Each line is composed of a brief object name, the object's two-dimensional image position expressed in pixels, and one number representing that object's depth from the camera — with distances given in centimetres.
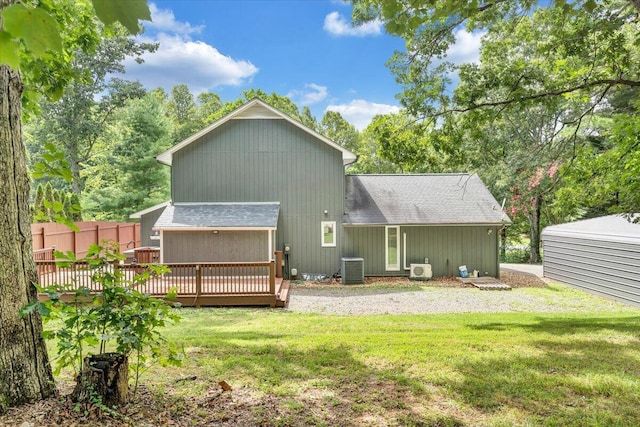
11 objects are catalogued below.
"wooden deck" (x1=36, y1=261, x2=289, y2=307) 899
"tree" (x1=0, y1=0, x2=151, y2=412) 243
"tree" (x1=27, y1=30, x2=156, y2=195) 2638
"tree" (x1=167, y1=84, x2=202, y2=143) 3878
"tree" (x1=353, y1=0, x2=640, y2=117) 657
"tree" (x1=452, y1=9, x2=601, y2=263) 753
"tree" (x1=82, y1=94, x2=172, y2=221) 2244
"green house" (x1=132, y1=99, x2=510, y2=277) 1322
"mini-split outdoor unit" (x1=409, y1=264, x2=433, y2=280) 1312
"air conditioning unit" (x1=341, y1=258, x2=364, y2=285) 1245
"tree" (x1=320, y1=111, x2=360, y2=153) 3384
